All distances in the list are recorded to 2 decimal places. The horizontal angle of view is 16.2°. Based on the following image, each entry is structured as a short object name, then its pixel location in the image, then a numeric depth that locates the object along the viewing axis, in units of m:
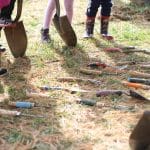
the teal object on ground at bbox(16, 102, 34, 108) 4.55
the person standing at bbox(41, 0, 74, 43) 6.70
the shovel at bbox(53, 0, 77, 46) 6.55
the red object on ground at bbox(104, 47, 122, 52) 6.64
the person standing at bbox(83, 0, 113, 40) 7.08
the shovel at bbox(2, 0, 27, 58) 6.13
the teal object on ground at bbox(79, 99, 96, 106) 4.69
